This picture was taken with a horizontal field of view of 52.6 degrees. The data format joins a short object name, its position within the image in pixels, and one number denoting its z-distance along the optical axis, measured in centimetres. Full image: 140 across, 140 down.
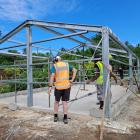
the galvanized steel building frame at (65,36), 295
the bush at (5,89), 633
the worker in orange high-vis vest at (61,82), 284
